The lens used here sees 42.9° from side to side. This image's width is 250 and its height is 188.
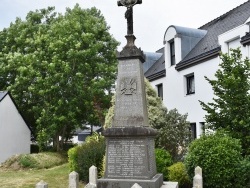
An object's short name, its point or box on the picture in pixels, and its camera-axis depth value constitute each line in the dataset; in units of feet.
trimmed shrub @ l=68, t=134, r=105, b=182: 43.86
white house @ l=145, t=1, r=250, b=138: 56.39
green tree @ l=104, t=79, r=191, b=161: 48.37
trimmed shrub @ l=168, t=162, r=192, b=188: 38.34
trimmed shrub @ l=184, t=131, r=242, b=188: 32.60
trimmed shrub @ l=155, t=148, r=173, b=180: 39.86
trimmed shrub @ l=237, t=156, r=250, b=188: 32.42
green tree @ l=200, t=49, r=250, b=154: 37.93
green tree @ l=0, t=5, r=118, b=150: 71.67
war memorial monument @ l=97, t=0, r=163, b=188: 26.12
